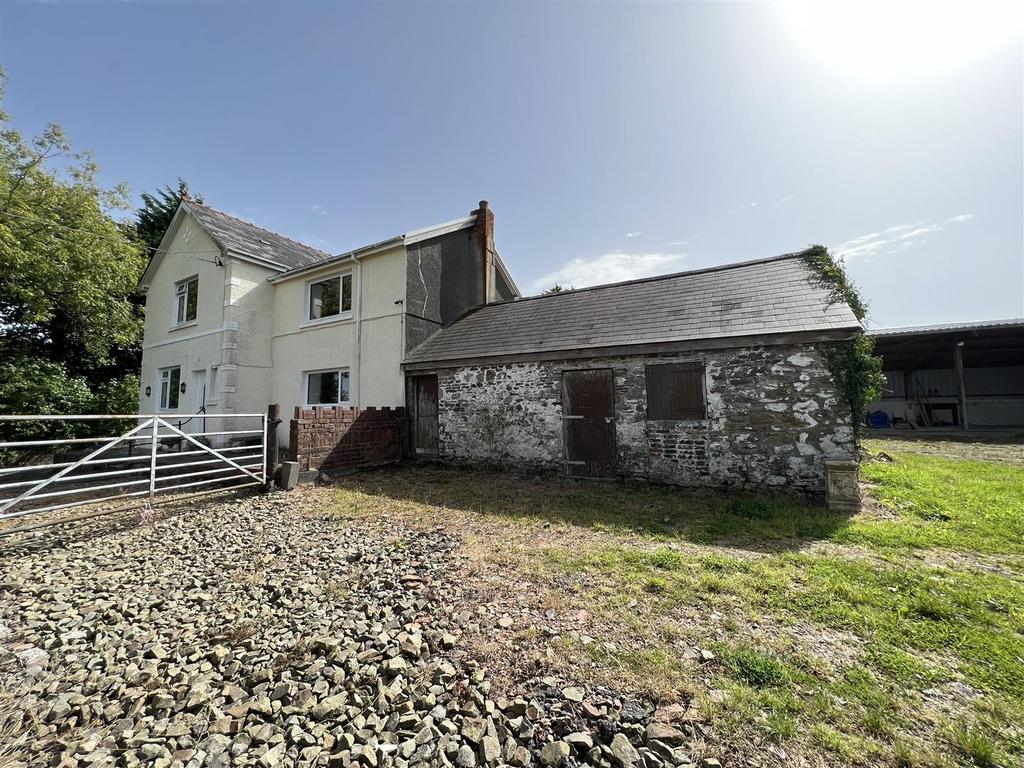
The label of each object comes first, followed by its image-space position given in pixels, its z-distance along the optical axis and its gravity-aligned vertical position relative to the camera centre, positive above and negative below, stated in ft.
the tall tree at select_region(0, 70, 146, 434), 45.14 +16.13
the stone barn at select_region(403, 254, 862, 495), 21.98 +1.04
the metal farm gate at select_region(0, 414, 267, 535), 18.79 -5.03
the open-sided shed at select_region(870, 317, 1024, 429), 49.90 +3.33
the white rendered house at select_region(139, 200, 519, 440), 38.01 +9.99
